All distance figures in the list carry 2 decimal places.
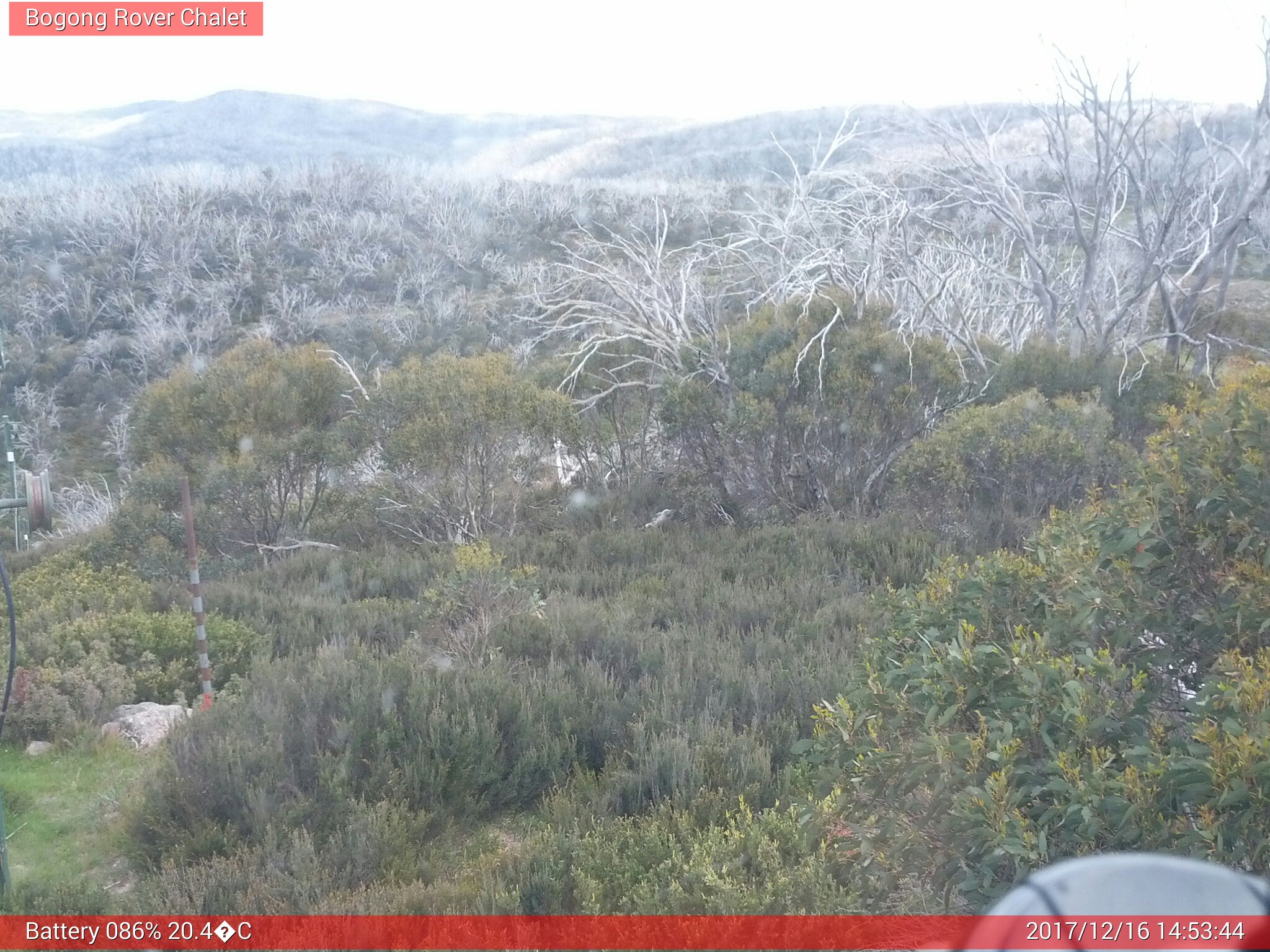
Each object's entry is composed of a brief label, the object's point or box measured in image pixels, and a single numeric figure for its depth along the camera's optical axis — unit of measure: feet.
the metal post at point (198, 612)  18.62
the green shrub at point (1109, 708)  6.89
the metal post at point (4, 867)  12.04
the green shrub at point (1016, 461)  27.66
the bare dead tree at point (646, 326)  35.32
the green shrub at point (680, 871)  9.09
